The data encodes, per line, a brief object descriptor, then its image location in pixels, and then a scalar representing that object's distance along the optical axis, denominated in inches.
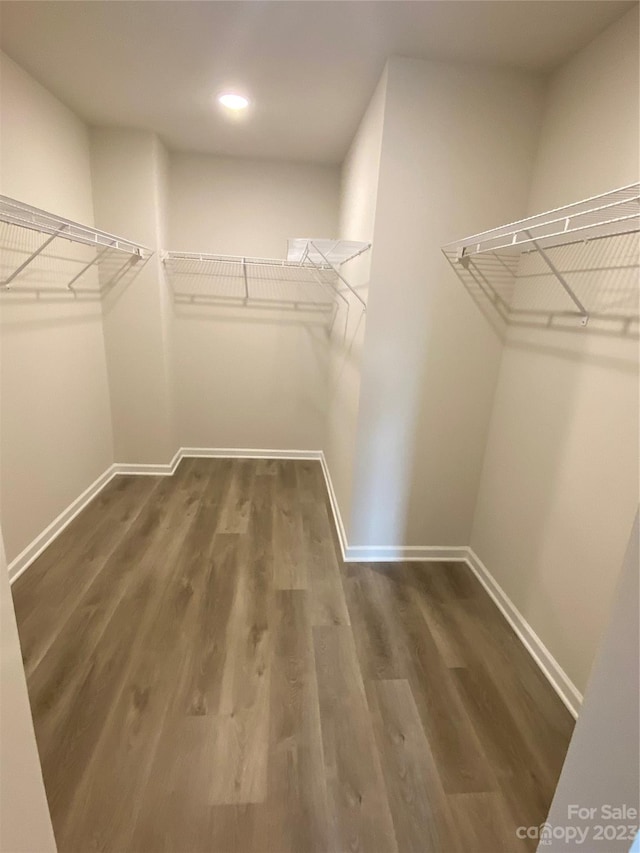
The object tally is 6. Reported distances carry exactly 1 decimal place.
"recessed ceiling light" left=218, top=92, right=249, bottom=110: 85.9
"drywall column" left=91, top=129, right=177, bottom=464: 109.2
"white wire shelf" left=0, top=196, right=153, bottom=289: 61.5
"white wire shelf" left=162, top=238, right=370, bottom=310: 129.3
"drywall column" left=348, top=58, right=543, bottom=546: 72.5
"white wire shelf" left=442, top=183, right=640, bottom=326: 50.3
